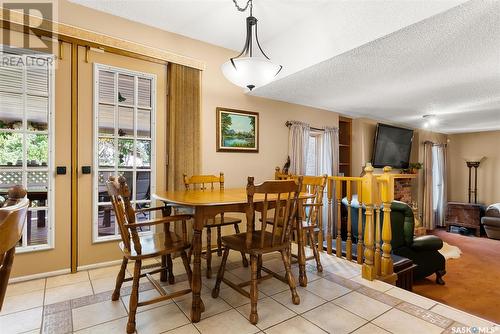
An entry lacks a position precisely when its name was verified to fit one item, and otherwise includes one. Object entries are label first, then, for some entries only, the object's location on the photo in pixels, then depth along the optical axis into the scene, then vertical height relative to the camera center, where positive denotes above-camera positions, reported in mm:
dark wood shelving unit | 5633 +467
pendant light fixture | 2133 +825
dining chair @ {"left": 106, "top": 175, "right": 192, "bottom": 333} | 1639 -561
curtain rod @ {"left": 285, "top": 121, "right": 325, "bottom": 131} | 4273 +714
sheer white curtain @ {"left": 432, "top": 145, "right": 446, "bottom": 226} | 7227 -398
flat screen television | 5742 +495
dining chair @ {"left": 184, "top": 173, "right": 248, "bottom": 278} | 2495 -559
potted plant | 6488 -8
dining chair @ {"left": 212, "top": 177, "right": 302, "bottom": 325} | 1767 -551
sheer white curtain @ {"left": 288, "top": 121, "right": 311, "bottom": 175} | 4277 +336
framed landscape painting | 3543 +521
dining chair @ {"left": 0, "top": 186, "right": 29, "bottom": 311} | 681 -184
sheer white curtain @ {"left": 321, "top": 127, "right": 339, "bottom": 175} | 4824 +231
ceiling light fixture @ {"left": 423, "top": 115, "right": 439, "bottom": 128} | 5398 +1046
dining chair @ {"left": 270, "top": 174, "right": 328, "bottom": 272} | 2600 -431
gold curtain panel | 3062 +521
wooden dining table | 1762 -298
